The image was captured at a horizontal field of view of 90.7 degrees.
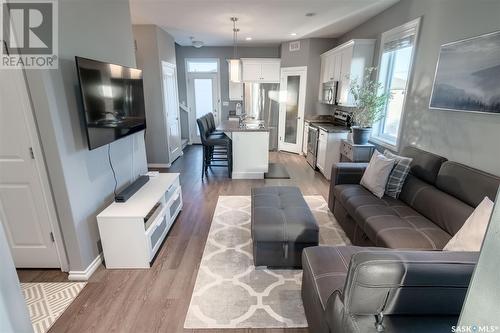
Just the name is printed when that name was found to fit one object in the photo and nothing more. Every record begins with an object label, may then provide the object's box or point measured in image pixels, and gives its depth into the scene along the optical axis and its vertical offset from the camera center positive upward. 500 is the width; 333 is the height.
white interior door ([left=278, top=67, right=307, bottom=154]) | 6.10 -0.29
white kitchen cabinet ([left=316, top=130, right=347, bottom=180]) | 4.41 -0.92
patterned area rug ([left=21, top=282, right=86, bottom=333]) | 1.78 -1.57
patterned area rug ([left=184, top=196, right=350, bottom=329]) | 1.78 -1.55
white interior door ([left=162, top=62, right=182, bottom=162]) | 5.20 -0.31
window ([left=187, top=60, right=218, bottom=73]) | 6.95 +0.77
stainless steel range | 4.88 -0.66
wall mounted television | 2.03 -0.06
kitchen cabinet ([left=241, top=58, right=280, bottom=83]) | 6.47 +0.63
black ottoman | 2.15 -1.16
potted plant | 3.46 -0.18
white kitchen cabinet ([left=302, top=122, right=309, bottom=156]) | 5.82 -1.01
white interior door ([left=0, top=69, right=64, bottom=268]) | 1.83 -0.73
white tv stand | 2.20 -1.22
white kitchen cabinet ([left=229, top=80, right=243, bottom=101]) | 6.93 +0.10
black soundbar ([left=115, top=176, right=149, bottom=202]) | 2.45 -0.99
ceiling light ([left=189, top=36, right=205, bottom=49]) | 5.30 +1.05
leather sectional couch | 0.98 -0.90
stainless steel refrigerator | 6.47 -0.22
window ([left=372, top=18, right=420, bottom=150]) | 3.16 +0.32
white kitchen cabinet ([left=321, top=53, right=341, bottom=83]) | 4.79 +0.58
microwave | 4.87 +0.07
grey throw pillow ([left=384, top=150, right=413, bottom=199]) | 2.60 -0.82
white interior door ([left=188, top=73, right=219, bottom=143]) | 7.00 -0.02
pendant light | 4.21 +0.43
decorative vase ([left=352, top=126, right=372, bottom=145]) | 3.66 -0.56
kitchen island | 4.45 -0.98
